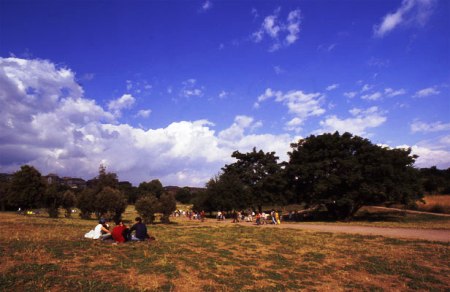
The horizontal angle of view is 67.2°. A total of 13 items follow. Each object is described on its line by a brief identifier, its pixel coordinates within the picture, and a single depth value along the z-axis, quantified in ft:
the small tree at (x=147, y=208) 118.62
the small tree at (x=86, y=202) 126.93
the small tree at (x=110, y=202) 116.57
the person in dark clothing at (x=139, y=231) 53.11
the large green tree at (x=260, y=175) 183.01
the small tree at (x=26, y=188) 147.84
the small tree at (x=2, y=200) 203.54
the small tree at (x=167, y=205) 127.54
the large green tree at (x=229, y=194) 188.14
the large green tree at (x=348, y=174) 131.75
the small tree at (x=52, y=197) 144.87
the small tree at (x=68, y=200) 146.82
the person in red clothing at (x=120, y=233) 50.26
